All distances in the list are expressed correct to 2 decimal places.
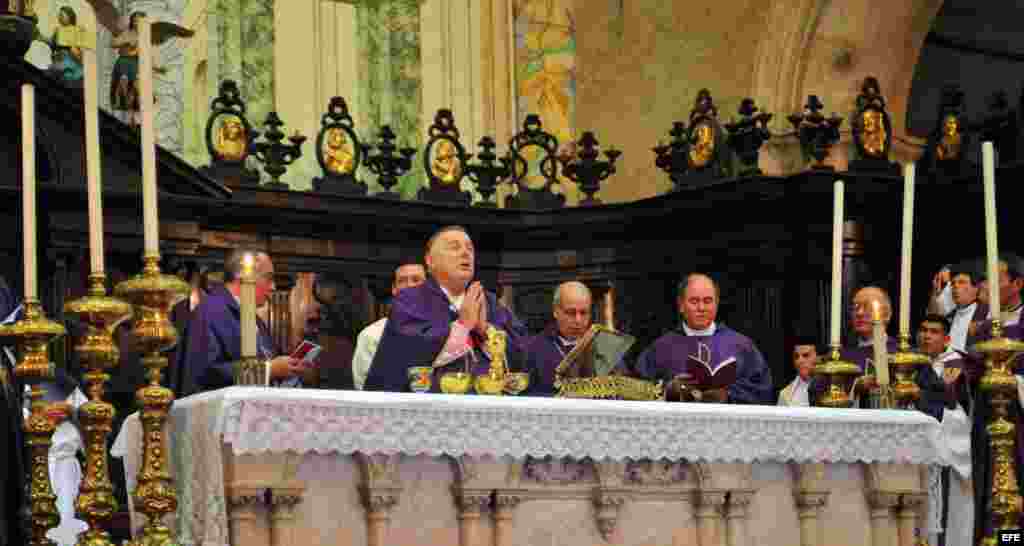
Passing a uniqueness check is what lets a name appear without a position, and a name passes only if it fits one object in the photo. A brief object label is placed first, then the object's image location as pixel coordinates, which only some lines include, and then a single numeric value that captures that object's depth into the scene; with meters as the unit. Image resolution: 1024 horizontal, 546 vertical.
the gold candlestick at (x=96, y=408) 12.52
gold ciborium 15.35
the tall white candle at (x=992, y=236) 14.92
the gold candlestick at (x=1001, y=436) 15.12
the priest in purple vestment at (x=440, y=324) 16.00
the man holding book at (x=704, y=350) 18.30
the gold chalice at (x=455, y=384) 15.24
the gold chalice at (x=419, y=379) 15.35
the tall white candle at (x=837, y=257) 15.46
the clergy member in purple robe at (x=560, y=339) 18.12
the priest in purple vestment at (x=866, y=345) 16.62
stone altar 13.12
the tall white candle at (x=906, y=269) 15.40
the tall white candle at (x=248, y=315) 13.52
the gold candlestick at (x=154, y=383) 12.57
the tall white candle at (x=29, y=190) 12.72
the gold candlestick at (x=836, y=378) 16.02
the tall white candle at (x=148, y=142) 12.37
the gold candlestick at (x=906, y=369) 15.64
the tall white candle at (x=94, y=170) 12.23
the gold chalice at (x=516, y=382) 15.52
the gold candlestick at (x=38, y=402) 12.84
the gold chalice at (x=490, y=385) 15.34
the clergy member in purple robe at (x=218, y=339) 17.34
